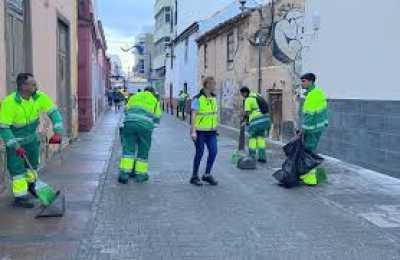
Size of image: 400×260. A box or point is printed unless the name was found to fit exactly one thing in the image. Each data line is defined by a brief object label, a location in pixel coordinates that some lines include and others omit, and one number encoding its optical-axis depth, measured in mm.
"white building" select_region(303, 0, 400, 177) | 10117
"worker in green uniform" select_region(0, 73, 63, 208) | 7160
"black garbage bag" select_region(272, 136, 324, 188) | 9117
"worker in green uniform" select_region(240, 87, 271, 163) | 11773
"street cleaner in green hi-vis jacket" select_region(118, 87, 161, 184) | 9523
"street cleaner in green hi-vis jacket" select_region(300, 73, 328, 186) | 9000
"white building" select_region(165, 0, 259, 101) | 31719
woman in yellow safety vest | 9188
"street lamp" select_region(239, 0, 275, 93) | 18034
